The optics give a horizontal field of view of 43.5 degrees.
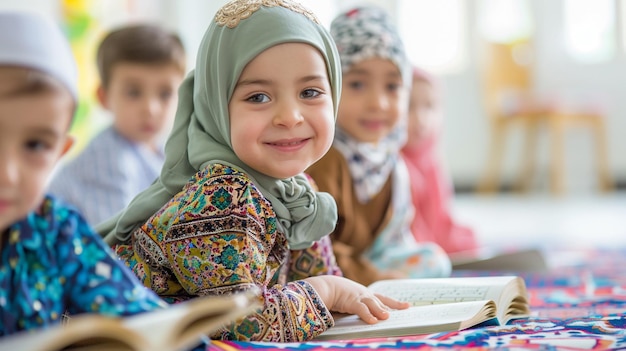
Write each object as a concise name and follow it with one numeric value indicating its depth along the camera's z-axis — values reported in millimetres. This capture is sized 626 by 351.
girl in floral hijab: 1877
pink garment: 2571
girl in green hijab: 1148
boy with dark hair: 2344
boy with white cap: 844
